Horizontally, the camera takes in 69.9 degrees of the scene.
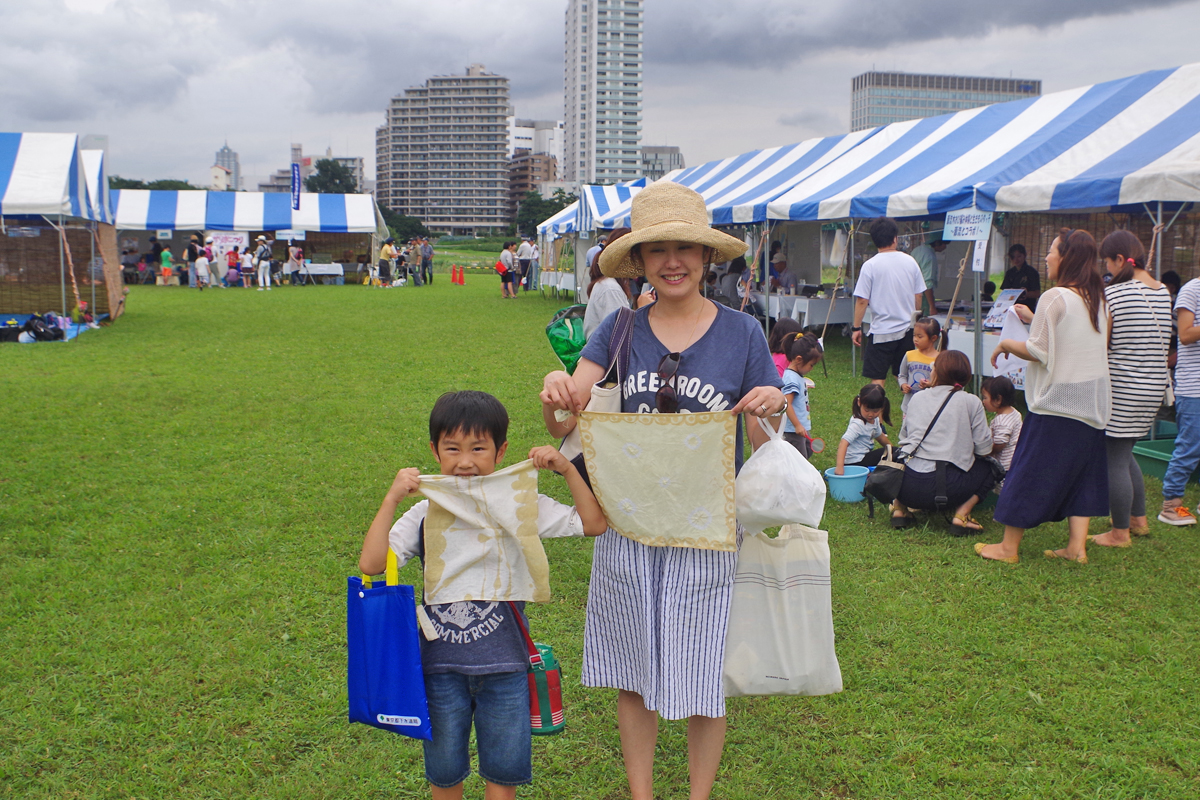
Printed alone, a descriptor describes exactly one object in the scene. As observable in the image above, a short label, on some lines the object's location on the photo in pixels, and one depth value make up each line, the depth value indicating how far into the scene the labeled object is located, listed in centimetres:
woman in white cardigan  417
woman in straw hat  223
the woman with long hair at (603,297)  513
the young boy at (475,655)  211
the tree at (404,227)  9600
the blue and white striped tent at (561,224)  2411
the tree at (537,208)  8562
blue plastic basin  558
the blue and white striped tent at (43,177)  1302
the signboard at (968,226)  847
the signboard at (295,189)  3088
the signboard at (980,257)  836
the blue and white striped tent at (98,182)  1630
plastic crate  623
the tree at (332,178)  10538
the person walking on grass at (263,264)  2831
